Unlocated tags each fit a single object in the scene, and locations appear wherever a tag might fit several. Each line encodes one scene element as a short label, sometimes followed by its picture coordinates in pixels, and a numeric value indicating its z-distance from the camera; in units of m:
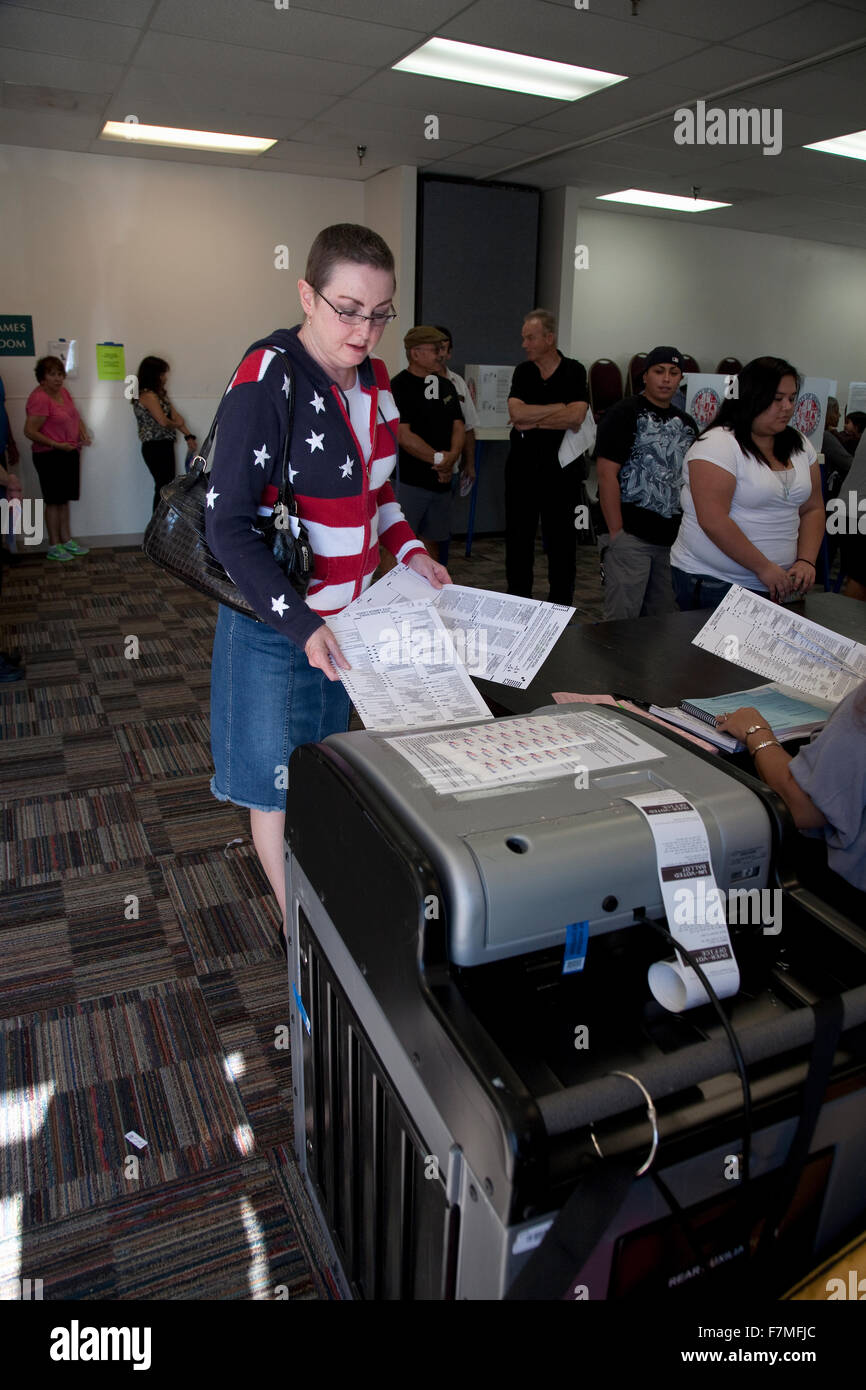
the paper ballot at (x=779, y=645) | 1.66
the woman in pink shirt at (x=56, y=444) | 6.02
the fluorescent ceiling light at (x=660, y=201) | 7.13
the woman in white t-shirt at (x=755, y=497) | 2.33
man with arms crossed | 4.12
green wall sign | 6.10
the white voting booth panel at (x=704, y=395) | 6.25
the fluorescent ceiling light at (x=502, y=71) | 4.04
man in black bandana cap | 2.99
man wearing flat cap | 4.39
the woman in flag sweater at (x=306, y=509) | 1.30
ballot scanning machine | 0.69
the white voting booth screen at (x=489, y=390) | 6.69
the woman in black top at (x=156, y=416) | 6.39
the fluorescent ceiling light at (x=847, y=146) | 5.25
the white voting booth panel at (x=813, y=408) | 5.41
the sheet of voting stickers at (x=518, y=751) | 0.89
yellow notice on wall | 6.39
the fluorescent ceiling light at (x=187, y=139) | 5.45
